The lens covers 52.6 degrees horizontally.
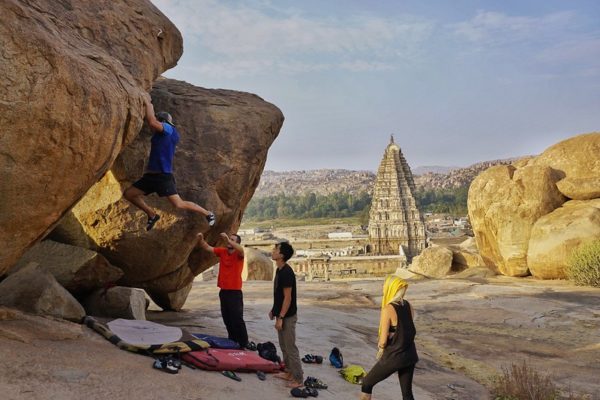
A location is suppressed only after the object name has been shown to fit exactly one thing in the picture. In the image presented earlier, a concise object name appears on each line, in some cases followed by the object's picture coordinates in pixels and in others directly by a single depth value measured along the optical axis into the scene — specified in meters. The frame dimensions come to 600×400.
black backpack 5.85
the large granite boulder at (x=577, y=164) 17.12
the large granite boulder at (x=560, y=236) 15.30
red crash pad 5.15
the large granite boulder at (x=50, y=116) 4.29
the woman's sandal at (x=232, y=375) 4.98
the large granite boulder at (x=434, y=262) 22.94
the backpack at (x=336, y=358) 6.65
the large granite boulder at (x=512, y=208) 17.38
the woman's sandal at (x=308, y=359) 6.64
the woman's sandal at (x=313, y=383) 5.40
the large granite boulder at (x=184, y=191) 6.87
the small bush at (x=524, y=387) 6.08
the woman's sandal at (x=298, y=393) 4.96
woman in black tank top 4.68
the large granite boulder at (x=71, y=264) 6.69
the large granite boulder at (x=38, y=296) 5.41
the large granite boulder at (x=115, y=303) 6.77
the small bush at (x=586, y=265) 13.80
